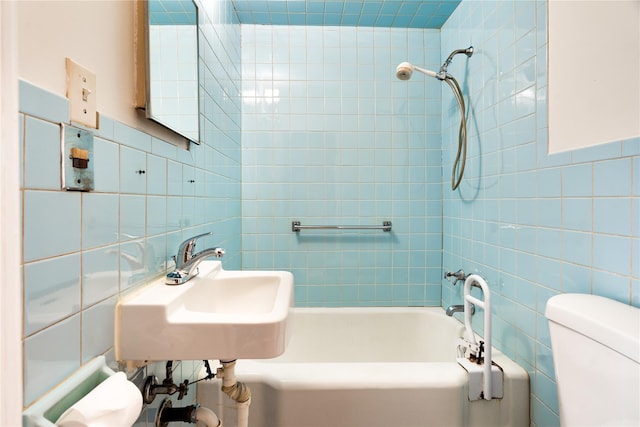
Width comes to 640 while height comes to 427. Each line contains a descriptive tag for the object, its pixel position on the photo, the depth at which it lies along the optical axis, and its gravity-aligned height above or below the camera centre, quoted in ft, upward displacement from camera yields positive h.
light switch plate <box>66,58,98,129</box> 1.72 +0.69
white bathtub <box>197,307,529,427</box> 3.54 -2.25
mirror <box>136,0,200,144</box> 2.46 +1.41
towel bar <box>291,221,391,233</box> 6.22 -0.36
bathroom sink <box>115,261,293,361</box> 2.12 -0.90
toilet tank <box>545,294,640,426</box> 2.02 -1.11
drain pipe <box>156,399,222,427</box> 2.66 -1.85
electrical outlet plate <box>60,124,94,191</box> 1.66 +0.28
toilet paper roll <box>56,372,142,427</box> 1.48 -1.06
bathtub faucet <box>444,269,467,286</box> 5.28 -1.17
